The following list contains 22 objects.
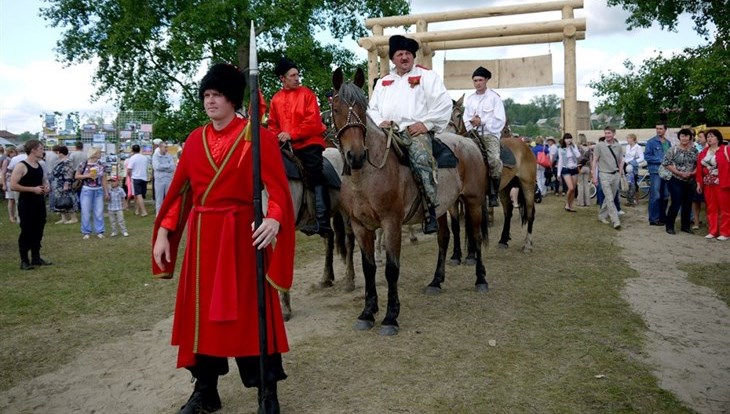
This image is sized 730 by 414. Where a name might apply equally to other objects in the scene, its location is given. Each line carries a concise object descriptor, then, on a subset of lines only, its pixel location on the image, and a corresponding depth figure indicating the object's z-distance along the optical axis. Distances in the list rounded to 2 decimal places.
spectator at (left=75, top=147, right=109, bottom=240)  12.51
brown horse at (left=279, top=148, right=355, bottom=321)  6.57
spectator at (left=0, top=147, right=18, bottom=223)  16.27
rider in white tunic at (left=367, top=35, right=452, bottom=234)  6.31
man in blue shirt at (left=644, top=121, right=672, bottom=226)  13.36
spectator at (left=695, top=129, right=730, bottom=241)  11.41
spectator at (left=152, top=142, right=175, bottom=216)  14.43
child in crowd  12.94
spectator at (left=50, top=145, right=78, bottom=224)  12.46
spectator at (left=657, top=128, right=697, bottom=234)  12.39
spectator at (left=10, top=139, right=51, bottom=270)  9.45
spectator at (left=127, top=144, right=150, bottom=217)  16.56
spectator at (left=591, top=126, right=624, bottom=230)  13.27
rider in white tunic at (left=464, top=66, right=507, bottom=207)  8.37
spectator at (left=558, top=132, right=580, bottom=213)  16.12
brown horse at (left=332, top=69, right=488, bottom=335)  5.30
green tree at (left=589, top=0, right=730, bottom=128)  22.70
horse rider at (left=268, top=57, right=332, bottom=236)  6.57
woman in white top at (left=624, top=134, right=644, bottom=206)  17.27
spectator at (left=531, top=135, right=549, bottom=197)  19.39
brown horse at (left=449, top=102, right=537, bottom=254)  10.12
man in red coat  3.60
